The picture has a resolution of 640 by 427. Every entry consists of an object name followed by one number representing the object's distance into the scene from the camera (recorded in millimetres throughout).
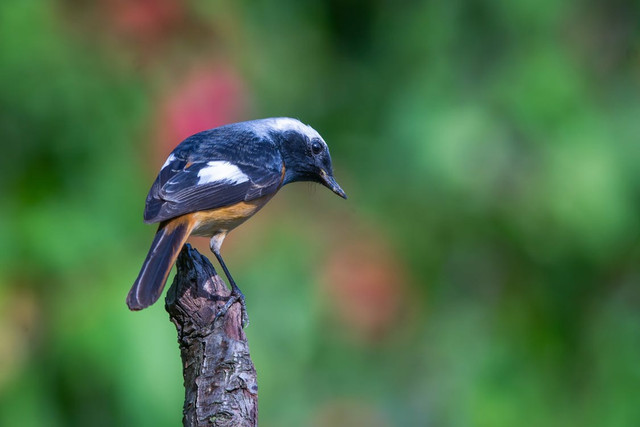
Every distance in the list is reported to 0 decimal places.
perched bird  6363
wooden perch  5520
